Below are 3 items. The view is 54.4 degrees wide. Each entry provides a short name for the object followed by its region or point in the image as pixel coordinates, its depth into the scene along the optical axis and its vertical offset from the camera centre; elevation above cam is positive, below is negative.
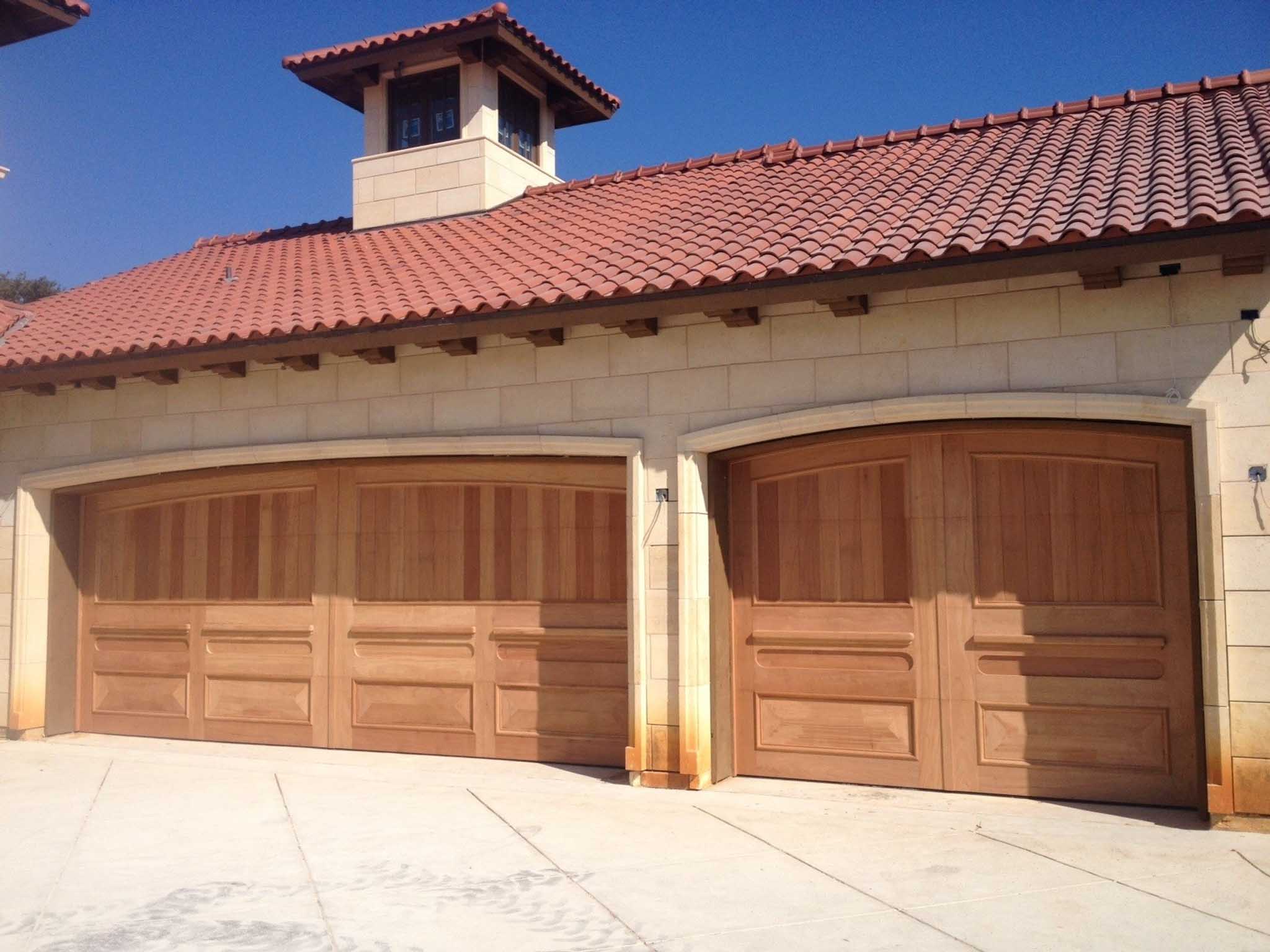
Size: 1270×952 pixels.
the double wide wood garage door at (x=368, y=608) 9.77 -0.42
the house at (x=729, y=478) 7.65 +0.59
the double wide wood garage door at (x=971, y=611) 7.84 -0.41
